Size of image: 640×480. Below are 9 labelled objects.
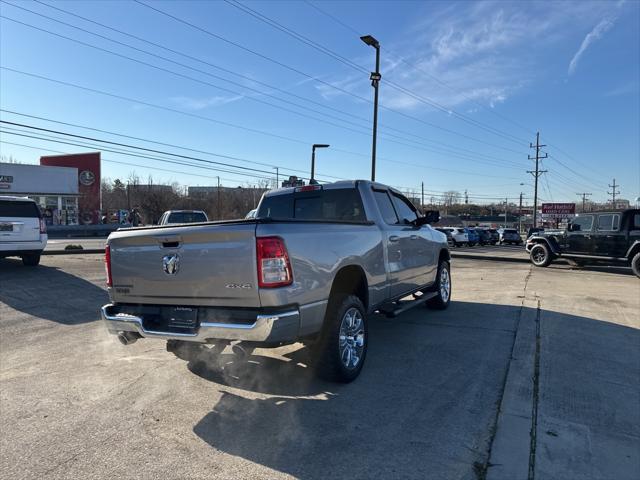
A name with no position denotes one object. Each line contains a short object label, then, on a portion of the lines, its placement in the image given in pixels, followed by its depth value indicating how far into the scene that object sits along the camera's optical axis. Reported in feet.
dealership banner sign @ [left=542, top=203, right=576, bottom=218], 205.47
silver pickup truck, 11.83
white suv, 36.27
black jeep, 46.73
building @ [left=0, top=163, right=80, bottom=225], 129.70
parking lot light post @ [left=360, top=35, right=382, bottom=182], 61.16
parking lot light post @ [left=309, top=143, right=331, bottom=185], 88.69
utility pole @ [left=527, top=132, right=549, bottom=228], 219.00
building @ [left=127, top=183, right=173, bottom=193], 204.50
